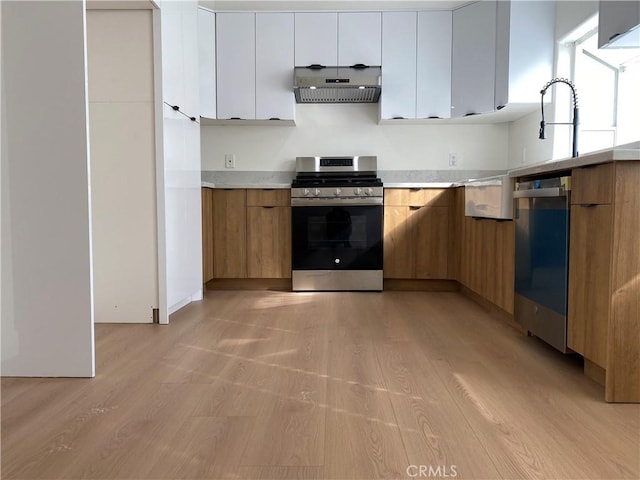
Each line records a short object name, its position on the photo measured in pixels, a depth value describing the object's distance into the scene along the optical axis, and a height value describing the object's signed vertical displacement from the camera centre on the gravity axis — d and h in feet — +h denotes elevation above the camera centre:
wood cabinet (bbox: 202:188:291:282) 13.65 -0.61
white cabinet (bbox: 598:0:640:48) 7.16 +2.84
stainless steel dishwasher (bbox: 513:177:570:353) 6.72 -0.68
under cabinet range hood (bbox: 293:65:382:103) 13.28 +3.56
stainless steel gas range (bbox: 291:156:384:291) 13.50 -0.65
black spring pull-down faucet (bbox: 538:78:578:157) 8.14 +1.39
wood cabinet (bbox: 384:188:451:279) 13.41 -0.59
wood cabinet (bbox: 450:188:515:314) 9.20 -0.95
